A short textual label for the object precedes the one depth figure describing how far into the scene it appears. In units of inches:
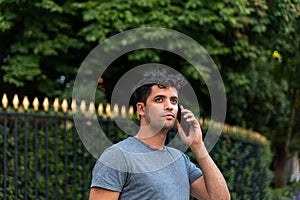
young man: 204.8
